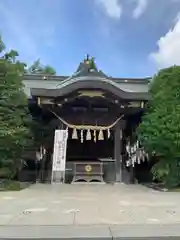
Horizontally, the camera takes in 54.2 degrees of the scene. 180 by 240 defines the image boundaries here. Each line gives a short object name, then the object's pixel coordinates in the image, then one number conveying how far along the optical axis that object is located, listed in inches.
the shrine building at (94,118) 301.6
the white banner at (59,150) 281.8
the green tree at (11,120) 264.7
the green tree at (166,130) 255.8
